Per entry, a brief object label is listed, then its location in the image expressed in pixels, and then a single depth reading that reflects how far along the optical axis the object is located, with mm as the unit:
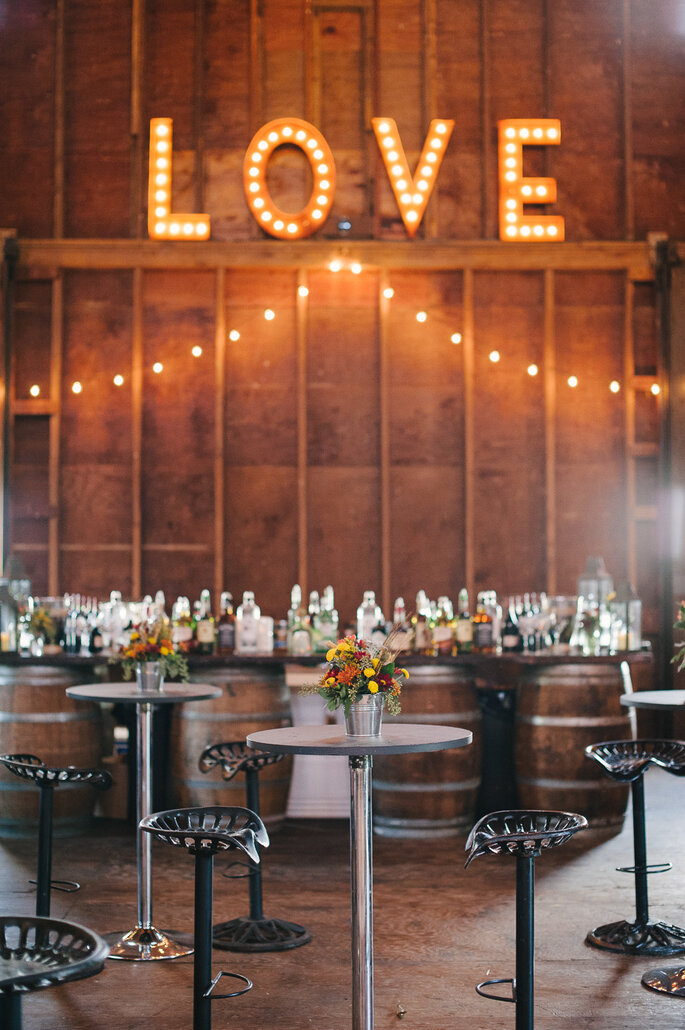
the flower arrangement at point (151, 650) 4312
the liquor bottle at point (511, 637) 6297
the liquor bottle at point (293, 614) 6347
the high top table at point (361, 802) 2951
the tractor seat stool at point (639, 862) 4109
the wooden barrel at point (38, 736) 5844
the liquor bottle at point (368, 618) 6457
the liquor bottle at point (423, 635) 6223
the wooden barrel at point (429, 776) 5805
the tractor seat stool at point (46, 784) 3949
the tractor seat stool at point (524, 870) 2949
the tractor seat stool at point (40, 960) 1845
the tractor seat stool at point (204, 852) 3061
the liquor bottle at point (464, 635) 6285
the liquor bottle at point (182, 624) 6234
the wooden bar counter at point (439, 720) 5820
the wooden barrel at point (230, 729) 5844
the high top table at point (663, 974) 3670
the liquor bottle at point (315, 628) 6348
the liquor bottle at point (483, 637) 6262
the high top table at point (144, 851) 4051
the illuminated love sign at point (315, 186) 8656
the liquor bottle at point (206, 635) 6297
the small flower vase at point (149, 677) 4316
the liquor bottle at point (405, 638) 6137
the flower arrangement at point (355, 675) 3166
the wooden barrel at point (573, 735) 5820
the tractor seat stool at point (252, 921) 4133
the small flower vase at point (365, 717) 3191
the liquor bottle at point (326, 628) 6395
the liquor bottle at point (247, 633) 6277
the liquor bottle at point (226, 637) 6367
